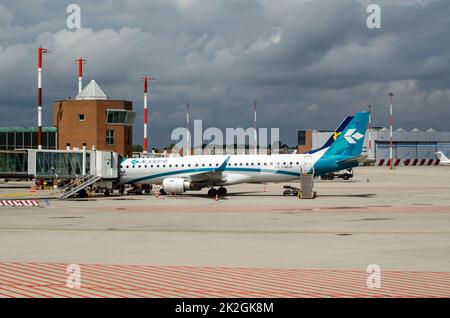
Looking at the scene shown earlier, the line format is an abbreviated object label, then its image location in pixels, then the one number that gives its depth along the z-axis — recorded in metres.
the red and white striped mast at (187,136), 97.21
